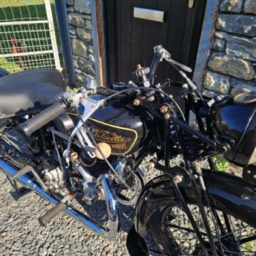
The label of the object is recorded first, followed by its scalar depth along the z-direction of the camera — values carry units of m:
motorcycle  1.13
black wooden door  2.73
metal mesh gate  4.21
